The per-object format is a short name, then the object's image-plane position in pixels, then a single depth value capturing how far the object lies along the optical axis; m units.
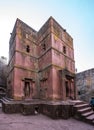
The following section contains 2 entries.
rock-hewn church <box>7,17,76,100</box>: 8.20
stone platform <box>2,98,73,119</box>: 6.53
